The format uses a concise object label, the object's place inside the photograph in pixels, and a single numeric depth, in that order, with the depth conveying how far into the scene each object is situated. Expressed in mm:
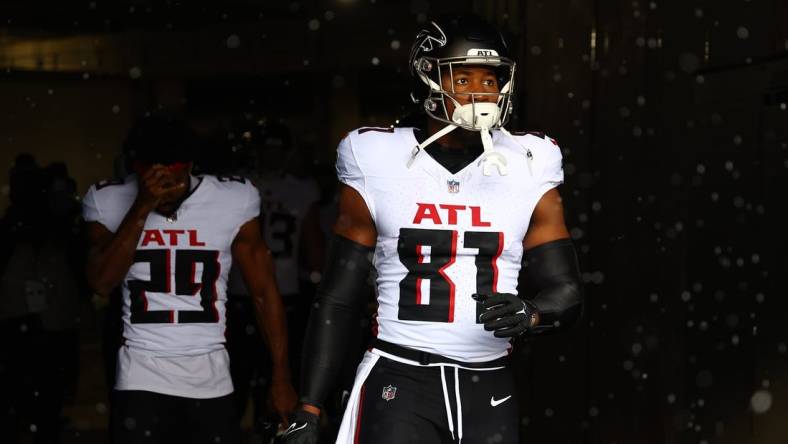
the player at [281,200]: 12320
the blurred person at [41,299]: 11391
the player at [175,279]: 7852
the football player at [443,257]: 5977
